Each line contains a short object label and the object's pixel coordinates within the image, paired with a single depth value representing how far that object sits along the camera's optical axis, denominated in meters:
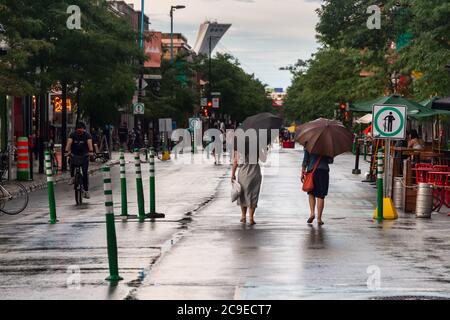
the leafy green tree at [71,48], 32.66
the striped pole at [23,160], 34.06
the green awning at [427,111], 29.23
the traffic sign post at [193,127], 73.41
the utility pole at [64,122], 41.76
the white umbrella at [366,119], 42.73
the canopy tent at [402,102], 28.77
